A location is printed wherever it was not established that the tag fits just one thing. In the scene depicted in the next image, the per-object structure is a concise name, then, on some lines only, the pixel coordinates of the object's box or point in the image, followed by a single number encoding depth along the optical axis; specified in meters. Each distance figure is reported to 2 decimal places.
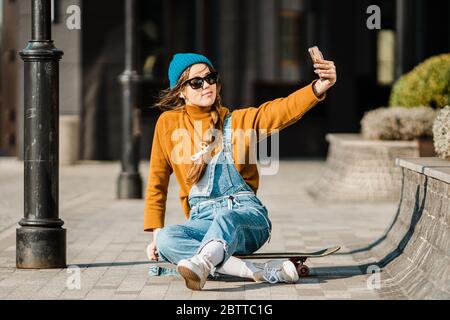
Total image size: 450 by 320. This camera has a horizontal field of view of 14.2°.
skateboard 11.96
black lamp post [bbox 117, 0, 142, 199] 23.38
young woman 11.77
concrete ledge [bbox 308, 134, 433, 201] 22.19
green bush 22.59
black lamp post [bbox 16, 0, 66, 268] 12.99
